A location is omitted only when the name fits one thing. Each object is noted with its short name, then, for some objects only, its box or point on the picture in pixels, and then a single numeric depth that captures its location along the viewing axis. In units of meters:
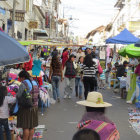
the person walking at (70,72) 12.21
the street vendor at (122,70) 14.16
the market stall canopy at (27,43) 13.65
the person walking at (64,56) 18.76
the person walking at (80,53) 19.35
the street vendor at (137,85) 10.85
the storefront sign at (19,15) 17.84
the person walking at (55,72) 11.52
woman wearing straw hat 3.42
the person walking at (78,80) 12.57
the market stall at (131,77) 11.16
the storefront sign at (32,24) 24.74
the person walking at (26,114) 5.89
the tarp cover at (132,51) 11.09
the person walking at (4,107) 5.75
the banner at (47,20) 47.09
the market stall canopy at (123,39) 18.06
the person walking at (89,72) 11.07
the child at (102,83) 16.11
